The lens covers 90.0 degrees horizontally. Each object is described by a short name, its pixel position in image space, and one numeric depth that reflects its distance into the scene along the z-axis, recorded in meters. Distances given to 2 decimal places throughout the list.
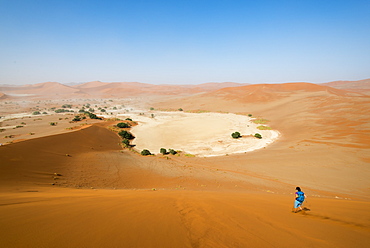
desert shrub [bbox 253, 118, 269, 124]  44.19
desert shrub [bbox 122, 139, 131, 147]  24.88
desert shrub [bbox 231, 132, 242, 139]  29.62
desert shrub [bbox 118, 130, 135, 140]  28.83
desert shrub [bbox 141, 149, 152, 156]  20.72
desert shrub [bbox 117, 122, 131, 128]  34.59
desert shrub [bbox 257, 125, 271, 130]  36.92
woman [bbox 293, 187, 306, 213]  6.28
